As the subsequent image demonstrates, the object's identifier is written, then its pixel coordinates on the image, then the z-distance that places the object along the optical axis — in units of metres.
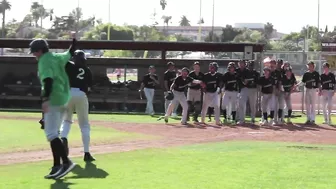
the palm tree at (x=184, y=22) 198.75
